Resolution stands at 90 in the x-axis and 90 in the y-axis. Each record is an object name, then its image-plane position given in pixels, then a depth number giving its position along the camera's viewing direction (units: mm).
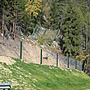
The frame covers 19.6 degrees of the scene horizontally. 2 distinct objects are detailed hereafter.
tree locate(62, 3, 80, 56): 64750
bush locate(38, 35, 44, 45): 57216
